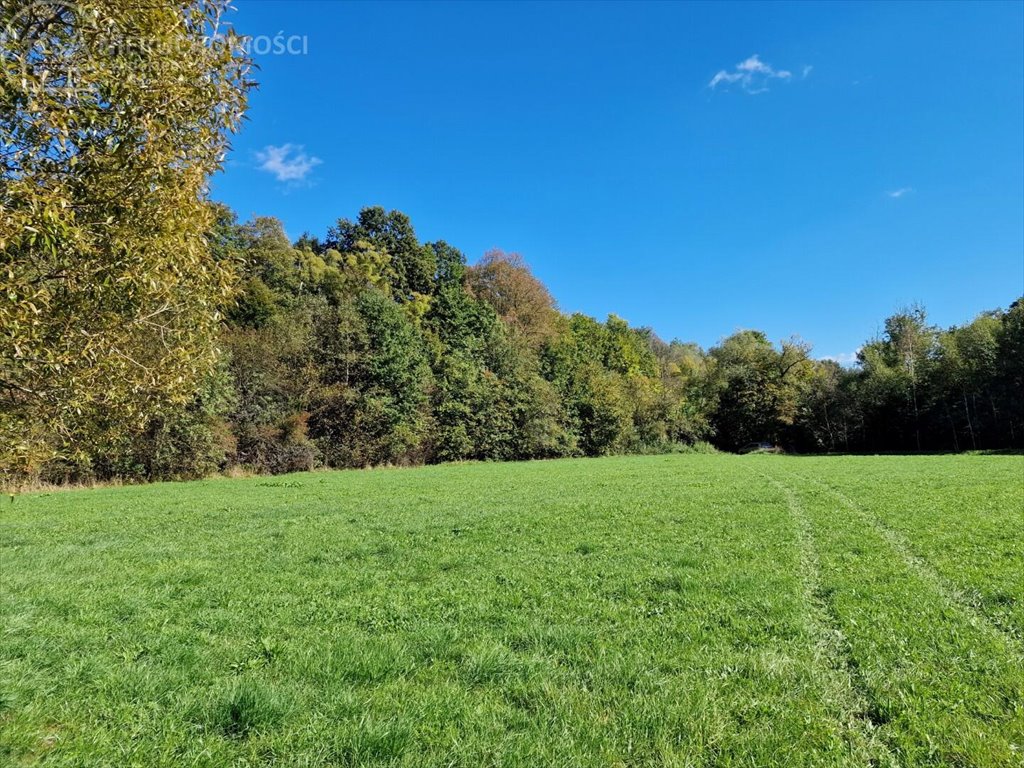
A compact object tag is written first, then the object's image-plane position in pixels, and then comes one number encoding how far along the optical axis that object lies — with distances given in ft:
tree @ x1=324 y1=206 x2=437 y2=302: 177.09
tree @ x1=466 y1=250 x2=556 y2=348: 197.16
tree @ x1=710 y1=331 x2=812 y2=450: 187.11
